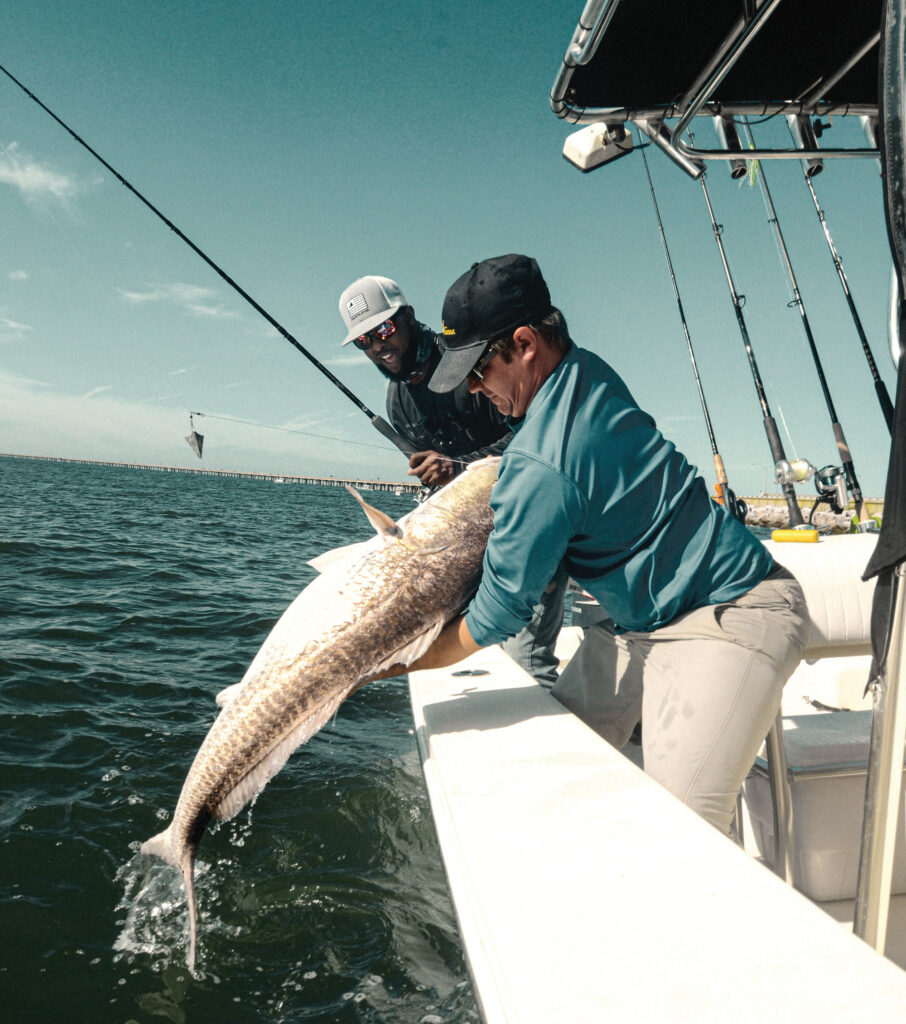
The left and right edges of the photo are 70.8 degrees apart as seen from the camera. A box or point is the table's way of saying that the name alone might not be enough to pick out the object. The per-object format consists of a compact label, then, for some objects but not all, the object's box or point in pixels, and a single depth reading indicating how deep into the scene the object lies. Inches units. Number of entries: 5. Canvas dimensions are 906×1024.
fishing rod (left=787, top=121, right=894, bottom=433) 186.6
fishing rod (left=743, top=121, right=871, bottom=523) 190.4
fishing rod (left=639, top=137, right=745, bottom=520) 250.2
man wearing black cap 81.9
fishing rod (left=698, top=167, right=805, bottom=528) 194.9
